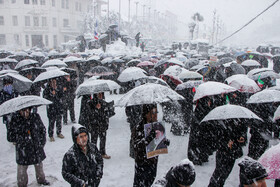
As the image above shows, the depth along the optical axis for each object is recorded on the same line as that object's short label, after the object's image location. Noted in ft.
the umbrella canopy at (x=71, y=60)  36.22
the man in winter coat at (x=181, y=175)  7.45
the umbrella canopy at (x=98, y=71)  30.01
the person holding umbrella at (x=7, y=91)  20.54
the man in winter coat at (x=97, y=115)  16.57
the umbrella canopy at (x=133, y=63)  39.11
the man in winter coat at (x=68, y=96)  23.18
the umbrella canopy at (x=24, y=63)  32.81
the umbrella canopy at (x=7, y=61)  35.55
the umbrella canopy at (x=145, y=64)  34.68
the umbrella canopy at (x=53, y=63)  31.57
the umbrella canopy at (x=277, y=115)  11.29
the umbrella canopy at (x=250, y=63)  33.80
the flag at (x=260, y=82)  23.31
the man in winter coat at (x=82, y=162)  10.05
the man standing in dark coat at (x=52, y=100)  20.59
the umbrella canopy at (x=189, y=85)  18.93
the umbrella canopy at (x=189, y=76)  21.75
